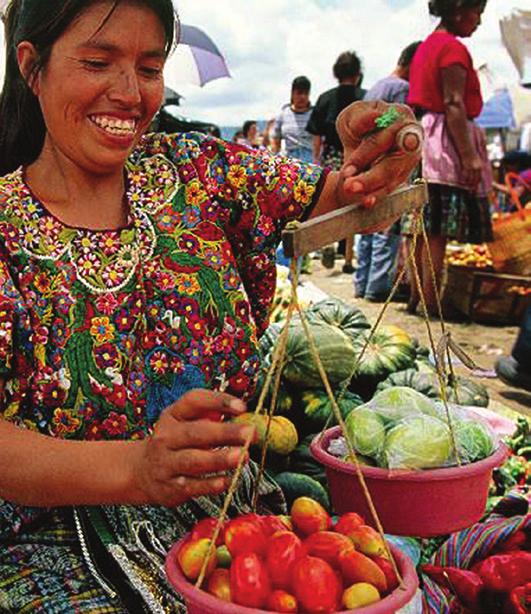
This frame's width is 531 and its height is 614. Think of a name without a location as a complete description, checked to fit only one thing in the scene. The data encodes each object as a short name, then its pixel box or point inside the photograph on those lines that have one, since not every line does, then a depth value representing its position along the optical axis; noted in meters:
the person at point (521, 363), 4.13
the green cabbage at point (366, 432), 1.69
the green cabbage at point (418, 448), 1.54
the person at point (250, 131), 15.66
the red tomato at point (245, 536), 1.11
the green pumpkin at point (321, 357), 2.61
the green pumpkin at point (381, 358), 2.93
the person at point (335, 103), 6.66
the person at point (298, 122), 8.34
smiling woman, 1.33
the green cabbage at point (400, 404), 1.81
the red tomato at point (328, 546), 1.11
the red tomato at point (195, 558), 1.08
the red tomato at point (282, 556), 1.06
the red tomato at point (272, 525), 1.16
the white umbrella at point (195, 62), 8.04
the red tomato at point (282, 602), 1.01
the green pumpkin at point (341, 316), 3.22
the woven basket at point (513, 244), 5.48
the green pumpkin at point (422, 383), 2.78
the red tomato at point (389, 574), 1.11
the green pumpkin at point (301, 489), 2.24
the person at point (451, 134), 4.68
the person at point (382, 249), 5.68
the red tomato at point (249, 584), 1.01
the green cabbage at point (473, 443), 1.63
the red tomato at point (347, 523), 1.20
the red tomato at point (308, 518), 1.22
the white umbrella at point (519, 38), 8.15
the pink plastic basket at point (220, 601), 0.98
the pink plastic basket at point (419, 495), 1.51
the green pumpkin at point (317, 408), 2.53
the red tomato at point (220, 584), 1.03
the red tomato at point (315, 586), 1.02
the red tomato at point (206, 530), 1.13
